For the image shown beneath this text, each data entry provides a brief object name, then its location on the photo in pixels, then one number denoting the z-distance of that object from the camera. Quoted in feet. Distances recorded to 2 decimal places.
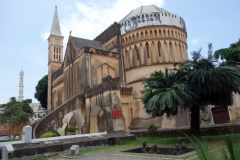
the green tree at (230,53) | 102.84
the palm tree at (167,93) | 35.13
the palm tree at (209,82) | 35.91
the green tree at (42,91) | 167.43
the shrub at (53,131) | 62.04
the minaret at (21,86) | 401.43
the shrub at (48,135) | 56.15
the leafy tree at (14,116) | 104.37
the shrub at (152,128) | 49.93
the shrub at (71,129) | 63.48
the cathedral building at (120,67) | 62.75
